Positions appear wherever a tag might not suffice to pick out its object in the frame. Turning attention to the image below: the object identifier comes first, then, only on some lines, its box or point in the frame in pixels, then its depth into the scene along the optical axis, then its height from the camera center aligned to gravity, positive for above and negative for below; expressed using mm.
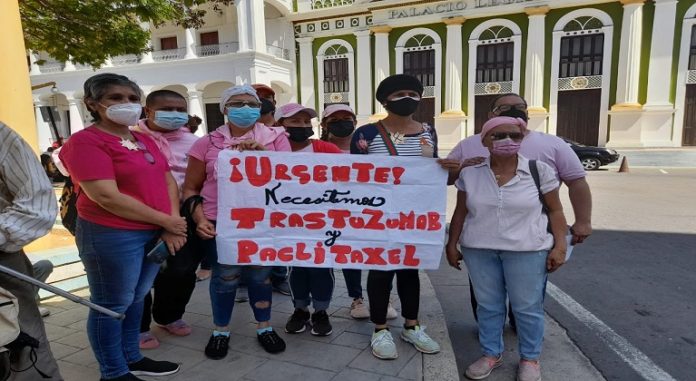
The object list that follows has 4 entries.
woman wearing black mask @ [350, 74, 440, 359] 3092 -212
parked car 16797 -1663
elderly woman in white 2760 -736
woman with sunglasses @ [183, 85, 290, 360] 2977 -499
